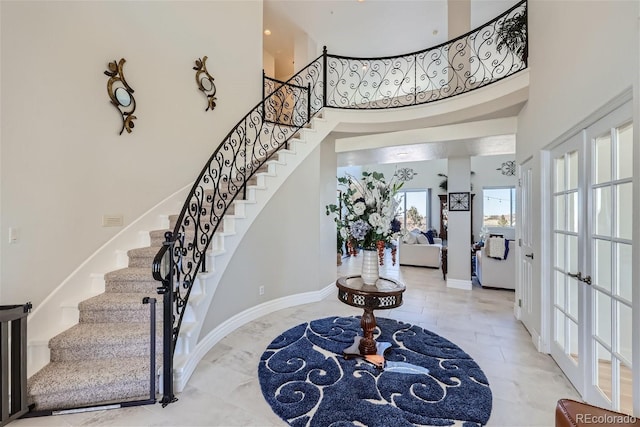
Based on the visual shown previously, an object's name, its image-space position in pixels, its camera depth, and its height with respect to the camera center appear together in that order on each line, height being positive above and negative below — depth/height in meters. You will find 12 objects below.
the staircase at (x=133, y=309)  2.14 -0.89
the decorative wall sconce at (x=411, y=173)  12.27 +1.87
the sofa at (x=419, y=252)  7.55 -1.04
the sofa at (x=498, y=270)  5.37 -1.07
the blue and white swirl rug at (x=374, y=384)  2.01 -1.45
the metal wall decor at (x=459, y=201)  5.49 +0.28
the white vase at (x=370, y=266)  2.76 -0.51
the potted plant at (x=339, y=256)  8.35 -1.30
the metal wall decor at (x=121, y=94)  3.15 +1.41
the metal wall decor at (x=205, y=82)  4.19 +2.04
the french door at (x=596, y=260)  1.75 -0.34
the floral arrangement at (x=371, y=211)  2.67 +0.04
